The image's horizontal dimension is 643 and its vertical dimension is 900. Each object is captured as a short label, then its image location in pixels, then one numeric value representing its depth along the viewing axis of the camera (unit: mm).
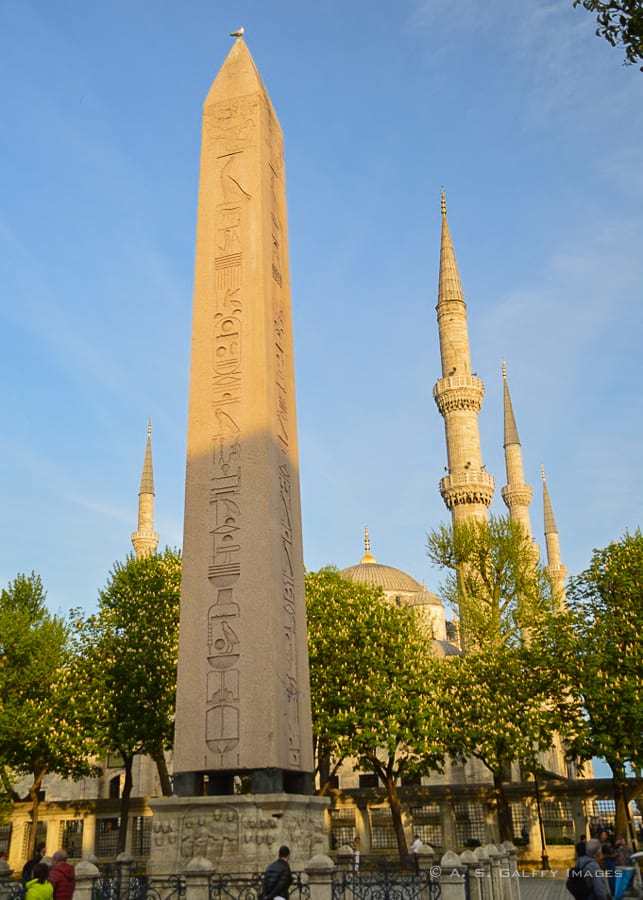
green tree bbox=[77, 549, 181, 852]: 26797
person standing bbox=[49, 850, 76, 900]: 10094
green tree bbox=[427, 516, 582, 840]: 26359
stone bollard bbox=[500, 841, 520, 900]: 13820
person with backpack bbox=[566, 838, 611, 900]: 8781
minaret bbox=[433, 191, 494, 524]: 44312
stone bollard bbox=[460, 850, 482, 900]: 11200
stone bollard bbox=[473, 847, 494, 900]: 11759
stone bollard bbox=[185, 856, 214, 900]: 9109
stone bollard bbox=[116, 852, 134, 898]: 11751
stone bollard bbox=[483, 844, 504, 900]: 12422
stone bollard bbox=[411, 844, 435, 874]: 13665
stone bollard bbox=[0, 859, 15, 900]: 10742
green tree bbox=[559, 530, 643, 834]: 24359
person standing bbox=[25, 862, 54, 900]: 9367
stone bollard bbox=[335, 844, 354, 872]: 15656
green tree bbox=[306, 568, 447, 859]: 25797
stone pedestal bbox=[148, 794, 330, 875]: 10117
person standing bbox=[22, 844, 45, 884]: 12180
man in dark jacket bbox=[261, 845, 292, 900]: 8422
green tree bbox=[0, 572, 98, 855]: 25391
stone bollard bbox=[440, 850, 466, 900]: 10258
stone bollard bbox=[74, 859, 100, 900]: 10078
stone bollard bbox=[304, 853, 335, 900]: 9156
